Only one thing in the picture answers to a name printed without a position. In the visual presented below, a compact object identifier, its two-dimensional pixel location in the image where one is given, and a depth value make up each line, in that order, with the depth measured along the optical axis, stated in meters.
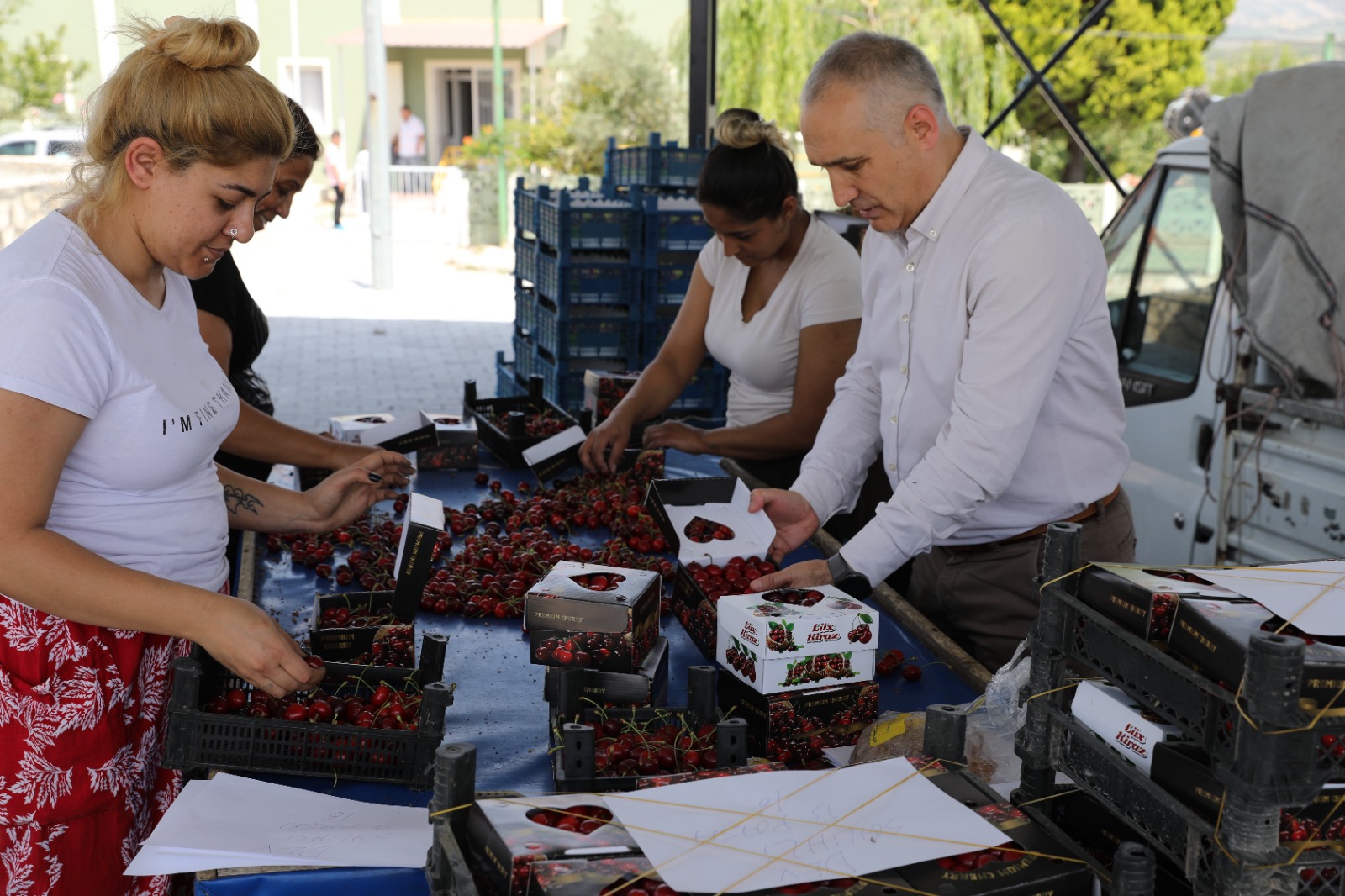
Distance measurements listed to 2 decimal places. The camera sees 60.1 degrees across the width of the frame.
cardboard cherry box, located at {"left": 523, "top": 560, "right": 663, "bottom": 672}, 2.03
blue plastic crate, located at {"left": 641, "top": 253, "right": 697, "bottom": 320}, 5.73
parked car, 18.69
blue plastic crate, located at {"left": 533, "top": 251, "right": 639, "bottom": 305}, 5.65
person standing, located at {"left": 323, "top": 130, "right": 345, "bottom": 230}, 19.83
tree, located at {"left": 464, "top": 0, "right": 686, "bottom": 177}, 20.31
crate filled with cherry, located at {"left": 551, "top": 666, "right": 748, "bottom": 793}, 1.62
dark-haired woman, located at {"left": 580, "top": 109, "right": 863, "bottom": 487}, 3.50
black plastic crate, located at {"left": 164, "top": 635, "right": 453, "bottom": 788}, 1.86
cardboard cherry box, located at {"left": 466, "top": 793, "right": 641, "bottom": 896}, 1.21
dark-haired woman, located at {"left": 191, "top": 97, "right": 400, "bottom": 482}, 2.90
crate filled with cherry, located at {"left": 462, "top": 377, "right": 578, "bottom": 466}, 3.85
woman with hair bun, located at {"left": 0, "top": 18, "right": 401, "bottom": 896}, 1.72
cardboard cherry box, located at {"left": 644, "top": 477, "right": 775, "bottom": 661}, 2.49
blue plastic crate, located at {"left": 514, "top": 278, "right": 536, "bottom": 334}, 6.33
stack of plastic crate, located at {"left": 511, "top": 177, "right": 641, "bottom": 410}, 5.62
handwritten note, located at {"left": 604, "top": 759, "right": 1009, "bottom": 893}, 1.22
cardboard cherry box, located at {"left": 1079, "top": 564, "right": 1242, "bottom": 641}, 1.29
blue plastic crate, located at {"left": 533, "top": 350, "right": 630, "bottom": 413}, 5.77
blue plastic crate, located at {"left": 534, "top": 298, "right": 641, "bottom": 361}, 5.71
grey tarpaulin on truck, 3.78
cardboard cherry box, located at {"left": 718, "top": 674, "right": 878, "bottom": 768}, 1.92
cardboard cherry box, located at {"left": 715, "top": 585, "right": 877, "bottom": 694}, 1.90
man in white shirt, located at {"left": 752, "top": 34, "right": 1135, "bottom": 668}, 2.29
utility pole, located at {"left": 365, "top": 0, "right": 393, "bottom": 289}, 13.82
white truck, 3.80
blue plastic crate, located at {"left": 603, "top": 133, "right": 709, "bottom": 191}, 6.29
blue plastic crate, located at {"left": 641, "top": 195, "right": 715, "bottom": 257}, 5.64
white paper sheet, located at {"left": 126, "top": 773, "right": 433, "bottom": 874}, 1.60
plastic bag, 1.78
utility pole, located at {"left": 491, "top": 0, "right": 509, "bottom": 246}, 18.67
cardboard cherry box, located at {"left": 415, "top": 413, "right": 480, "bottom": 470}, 3.75
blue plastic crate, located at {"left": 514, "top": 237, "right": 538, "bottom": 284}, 6.29
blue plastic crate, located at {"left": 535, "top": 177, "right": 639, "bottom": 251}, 5.57
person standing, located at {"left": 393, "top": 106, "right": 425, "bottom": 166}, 23.27
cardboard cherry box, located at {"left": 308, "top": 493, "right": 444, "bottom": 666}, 2.20
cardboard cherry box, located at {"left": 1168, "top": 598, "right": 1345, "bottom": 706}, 1.12
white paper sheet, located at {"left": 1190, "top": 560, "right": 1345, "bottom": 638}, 1.24
